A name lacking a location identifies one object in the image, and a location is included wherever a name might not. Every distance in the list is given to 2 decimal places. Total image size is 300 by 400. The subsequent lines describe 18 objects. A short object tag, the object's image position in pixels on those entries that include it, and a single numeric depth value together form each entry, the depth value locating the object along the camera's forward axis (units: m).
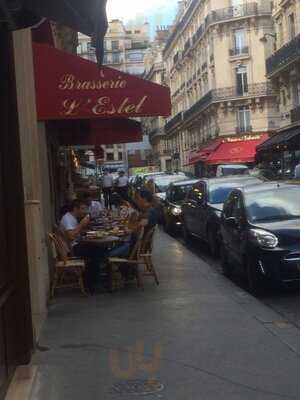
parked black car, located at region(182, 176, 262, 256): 14.42
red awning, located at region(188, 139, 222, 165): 56.42
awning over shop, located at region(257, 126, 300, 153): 36.47
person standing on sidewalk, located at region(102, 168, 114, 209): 27.56
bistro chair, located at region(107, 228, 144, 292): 9.94
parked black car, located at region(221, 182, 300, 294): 9.41
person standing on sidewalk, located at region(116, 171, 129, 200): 26.84
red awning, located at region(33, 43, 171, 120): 9.09
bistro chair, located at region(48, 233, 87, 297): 9.66
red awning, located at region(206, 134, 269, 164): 53.97
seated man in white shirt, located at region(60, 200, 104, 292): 10.29
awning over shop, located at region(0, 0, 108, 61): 4.97
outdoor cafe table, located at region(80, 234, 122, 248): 10.01
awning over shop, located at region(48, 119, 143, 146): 13.95
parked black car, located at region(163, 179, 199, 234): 19.67
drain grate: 5.41
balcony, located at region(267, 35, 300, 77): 40.69
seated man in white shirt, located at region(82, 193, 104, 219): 14.79
